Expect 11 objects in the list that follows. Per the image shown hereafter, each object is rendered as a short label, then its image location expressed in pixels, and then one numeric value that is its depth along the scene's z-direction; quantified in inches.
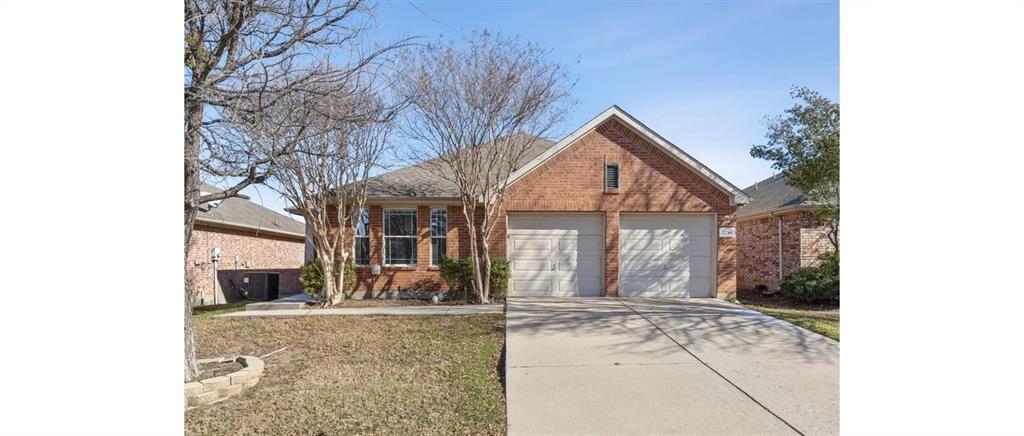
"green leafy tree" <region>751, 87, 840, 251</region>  509.4
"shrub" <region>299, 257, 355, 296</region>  512.7
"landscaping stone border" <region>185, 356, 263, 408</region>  204.8
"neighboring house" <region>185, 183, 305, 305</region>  654.5
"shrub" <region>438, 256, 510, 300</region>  507.2
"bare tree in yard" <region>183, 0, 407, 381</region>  186.5
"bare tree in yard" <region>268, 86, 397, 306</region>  469.4
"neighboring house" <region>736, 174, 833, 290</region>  615.5
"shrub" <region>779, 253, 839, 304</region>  512.1
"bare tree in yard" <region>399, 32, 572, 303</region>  461.1
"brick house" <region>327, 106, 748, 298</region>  526.3
